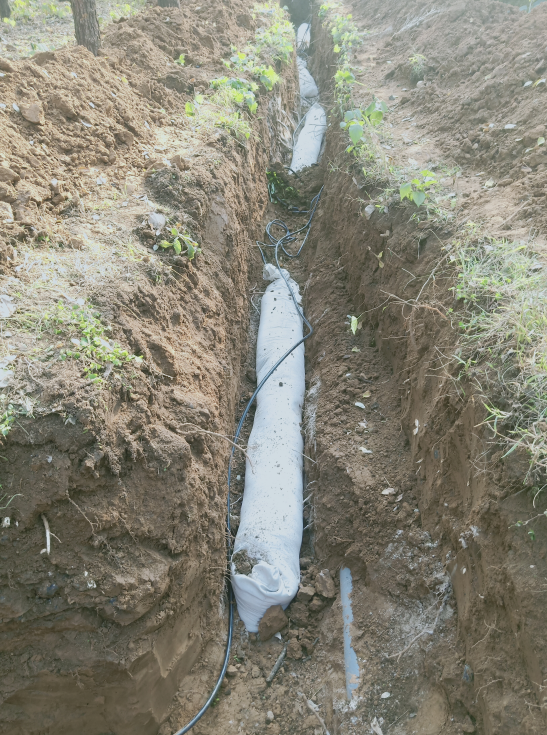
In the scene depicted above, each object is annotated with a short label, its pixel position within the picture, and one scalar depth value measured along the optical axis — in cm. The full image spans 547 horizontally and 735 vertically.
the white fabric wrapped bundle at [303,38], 973
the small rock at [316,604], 278
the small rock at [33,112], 311
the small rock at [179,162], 360
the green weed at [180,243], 308
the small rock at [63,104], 330
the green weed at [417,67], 554
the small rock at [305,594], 280
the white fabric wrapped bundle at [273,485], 271
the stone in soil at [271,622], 271
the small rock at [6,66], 317
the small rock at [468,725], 195
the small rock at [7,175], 277
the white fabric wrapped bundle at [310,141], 610
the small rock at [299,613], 277
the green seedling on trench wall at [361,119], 410
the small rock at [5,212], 267
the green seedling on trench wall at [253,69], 540
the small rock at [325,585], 278
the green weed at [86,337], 219
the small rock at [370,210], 379
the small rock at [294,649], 267
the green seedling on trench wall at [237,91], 469
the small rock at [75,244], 282
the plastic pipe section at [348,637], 239
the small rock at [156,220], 310
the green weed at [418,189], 327
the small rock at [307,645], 268
